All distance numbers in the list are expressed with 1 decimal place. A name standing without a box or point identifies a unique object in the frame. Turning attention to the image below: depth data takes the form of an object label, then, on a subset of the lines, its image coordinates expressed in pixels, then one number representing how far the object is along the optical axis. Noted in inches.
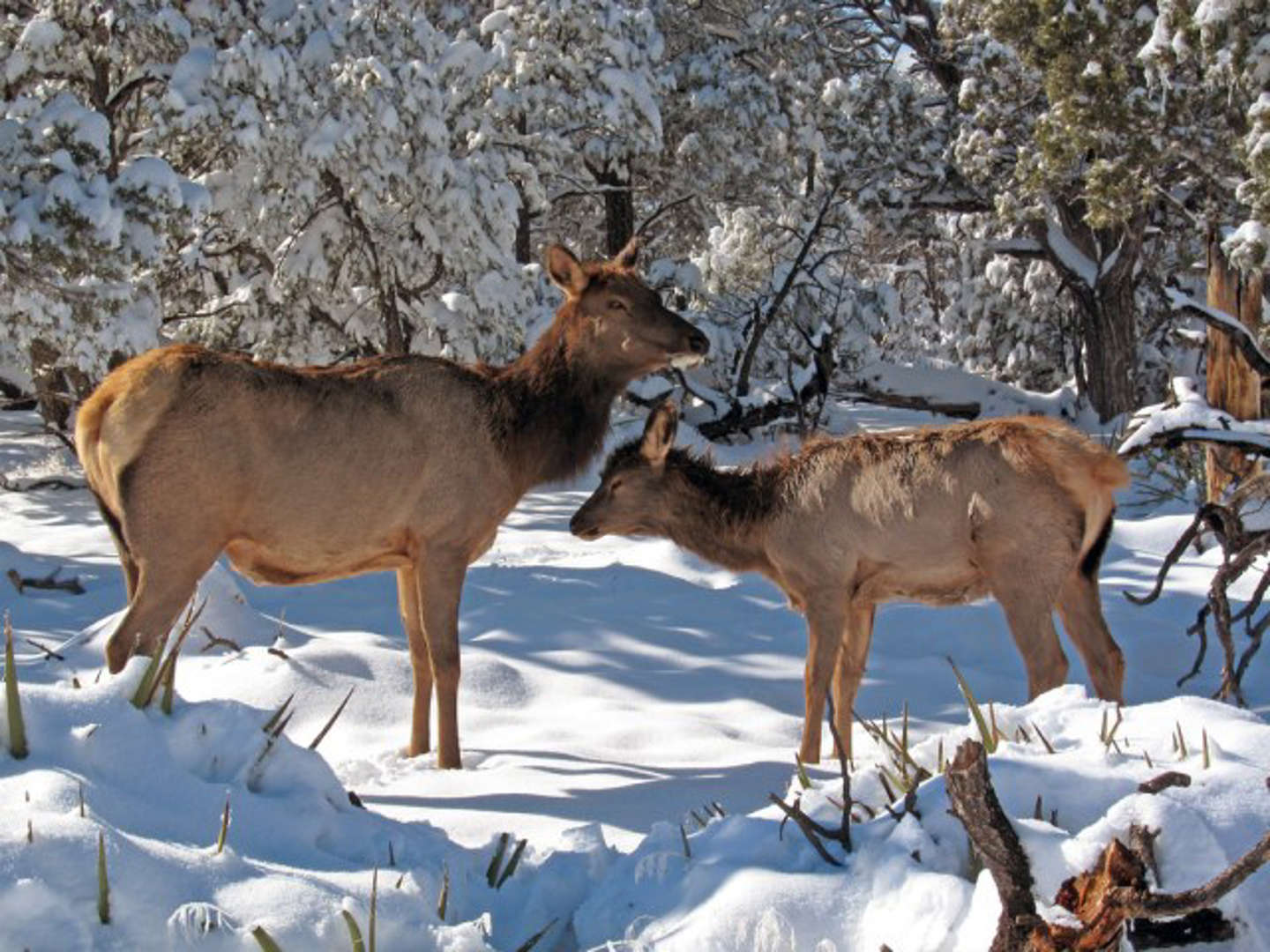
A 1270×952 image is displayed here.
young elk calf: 261.1
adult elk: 246.2
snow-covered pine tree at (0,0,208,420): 526.3
